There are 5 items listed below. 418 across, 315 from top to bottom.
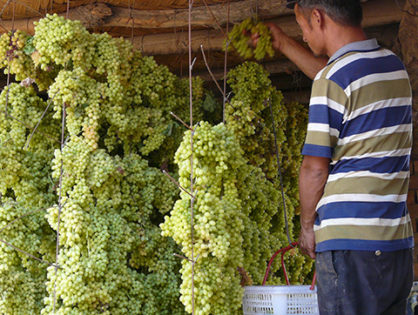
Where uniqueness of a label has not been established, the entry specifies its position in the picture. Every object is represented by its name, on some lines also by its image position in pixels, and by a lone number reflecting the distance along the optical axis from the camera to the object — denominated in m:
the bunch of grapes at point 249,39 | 2.99
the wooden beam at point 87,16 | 3.47
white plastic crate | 2.36
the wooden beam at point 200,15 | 3.33
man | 2.13
